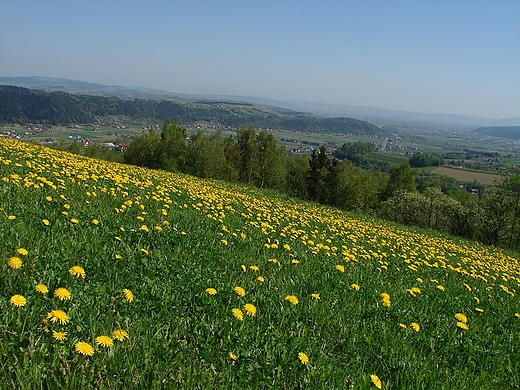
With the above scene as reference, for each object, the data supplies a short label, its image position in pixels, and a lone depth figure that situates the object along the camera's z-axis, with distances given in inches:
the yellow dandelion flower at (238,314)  129.0
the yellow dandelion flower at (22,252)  128.6
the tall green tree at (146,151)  2172.7
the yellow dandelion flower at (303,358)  115.6
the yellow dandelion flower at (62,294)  108.2
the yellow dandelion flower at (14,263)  119.6
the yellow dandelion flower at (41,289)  108.5
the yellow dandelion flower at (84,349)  87.1
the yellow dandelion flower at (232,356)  108.0
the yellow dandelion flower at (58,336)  92.8
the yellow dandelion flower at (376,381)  110.9
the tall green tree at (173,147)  2058.9
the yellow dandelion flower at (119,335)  99.0
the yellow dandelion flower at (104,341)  93.7
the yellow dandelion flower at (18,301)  97.8
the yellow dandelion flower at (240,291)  142.8
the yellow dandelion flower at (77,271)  127.6
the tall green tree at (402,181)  2145.7
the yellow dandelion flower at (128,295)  124.6
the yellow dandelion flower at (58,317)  95.5
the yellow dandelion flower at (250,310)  133.6
